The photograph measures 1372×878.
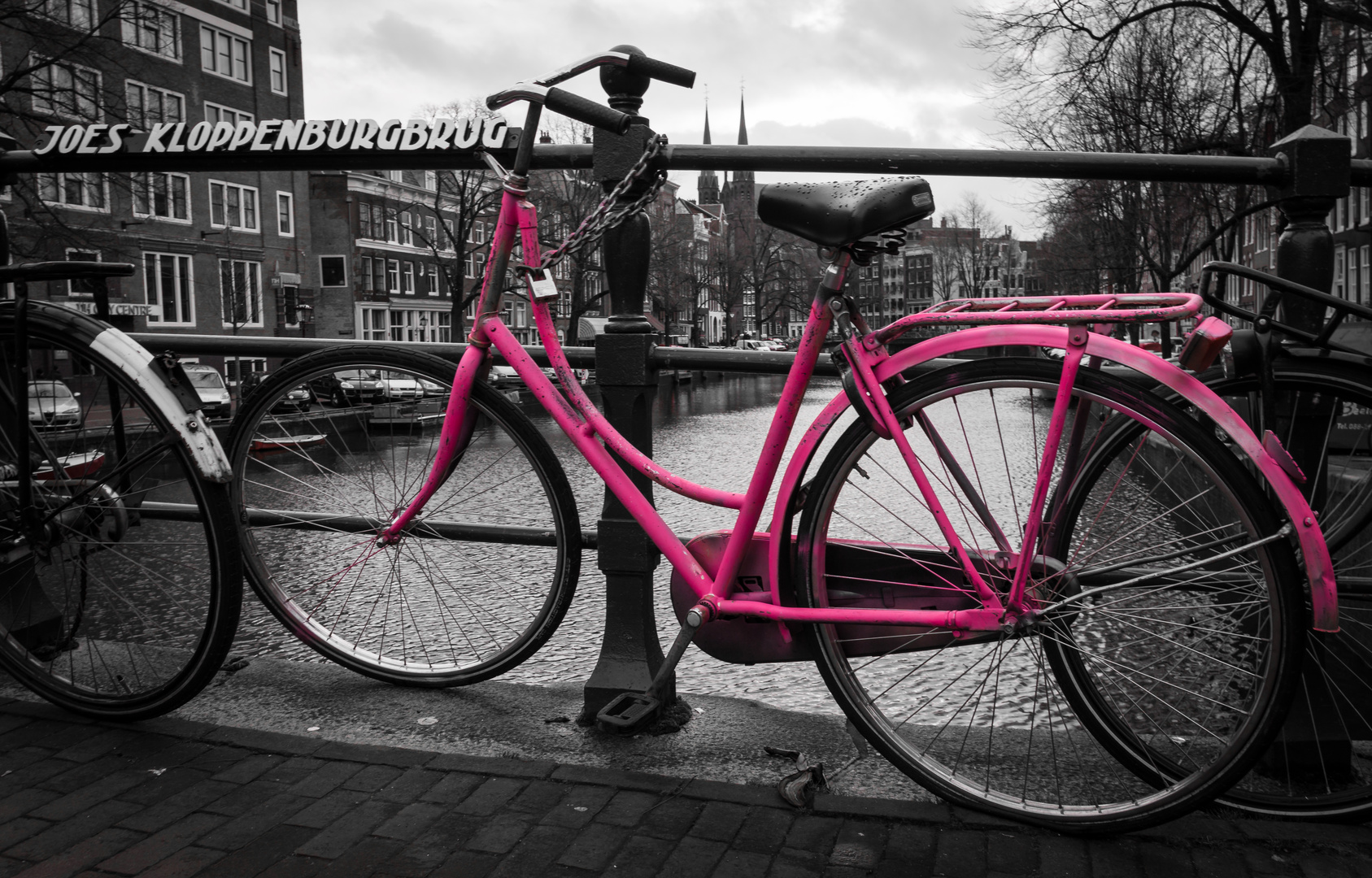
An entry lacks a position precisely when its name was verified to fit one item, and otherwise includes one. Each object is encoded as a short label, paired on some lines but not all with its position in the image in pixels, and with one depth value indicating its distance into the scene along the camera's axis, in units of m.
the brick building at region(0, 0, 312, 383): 35.91
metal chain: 2.56
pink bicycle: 1.99
